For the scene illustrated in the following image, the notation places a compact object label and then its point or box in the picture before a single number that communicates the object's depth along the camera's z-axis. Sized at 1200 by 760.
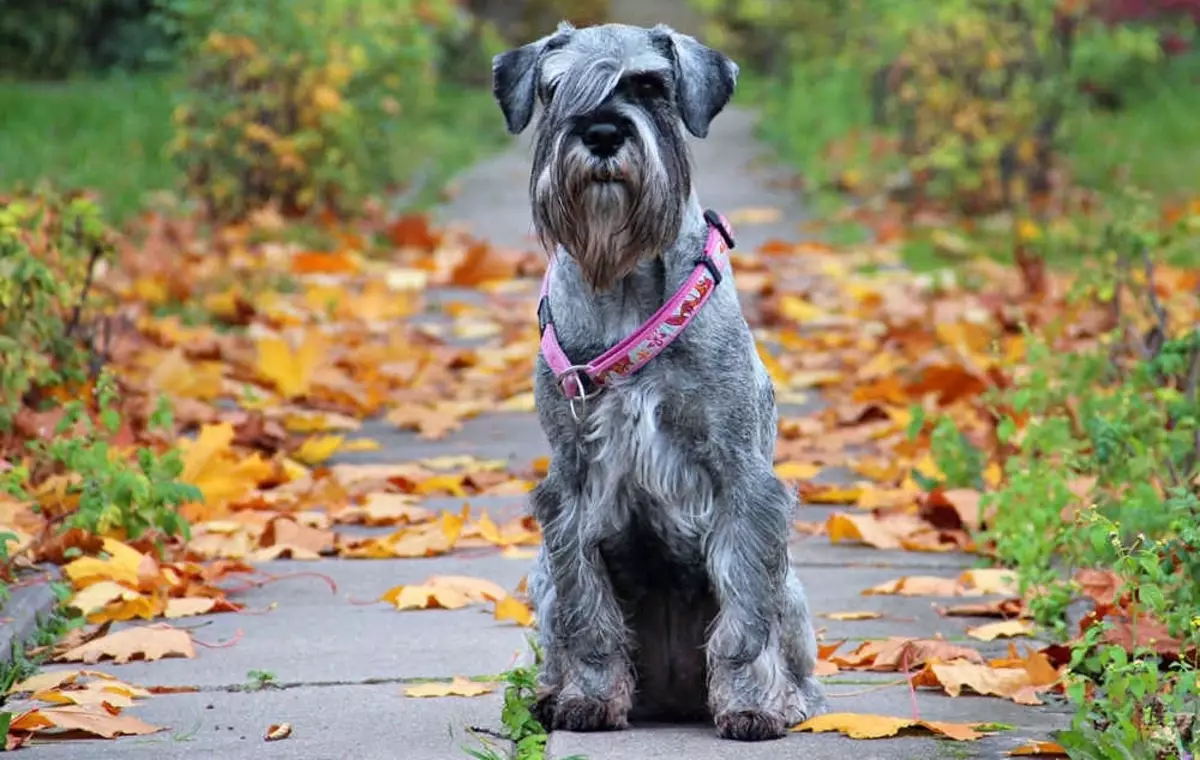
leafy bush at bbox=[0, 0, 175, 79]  22.12
